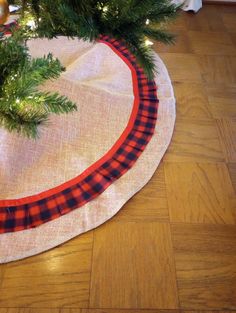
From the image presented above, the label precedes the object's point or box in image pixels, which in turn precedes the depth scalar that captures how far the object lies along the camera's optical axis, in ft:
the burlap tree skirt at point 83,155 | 2.19
